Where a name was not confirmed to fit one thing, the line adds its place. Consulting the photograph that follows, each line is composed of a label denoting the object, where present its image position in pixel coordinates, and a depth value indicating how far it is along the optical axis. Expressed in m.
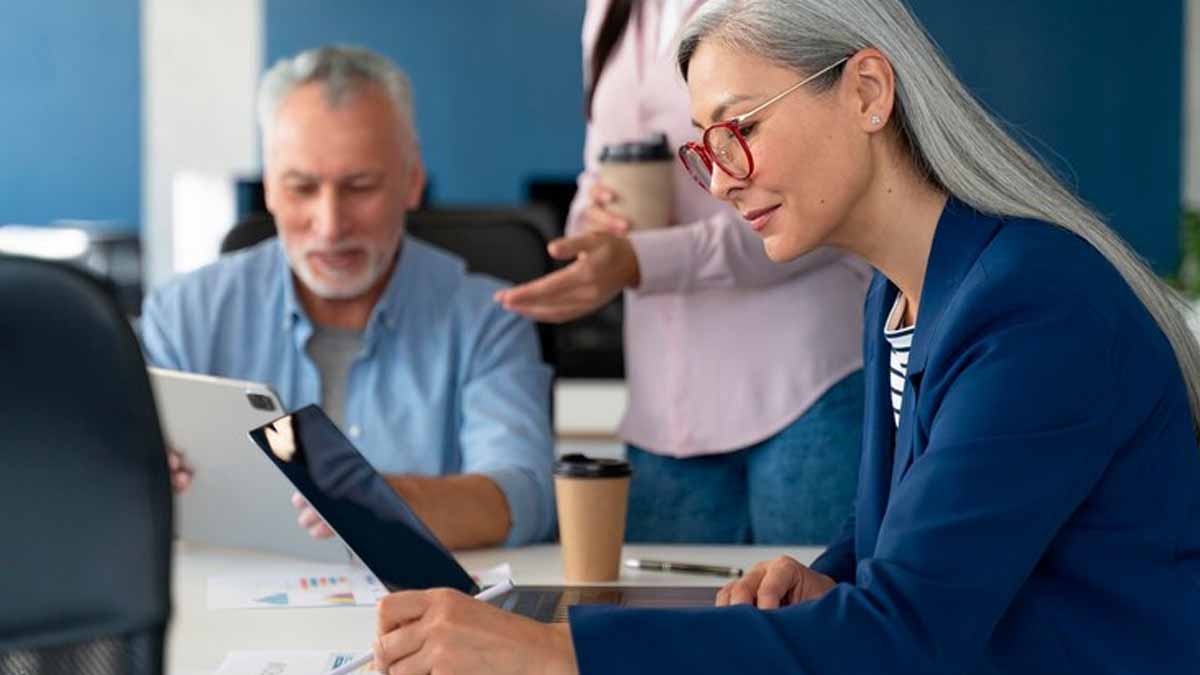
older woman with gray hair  2.14
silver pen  2.73
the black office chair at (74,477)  1.88
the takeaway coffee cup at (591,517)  2.70
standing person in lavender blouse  3.07
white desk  2.46
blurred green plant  6.45
